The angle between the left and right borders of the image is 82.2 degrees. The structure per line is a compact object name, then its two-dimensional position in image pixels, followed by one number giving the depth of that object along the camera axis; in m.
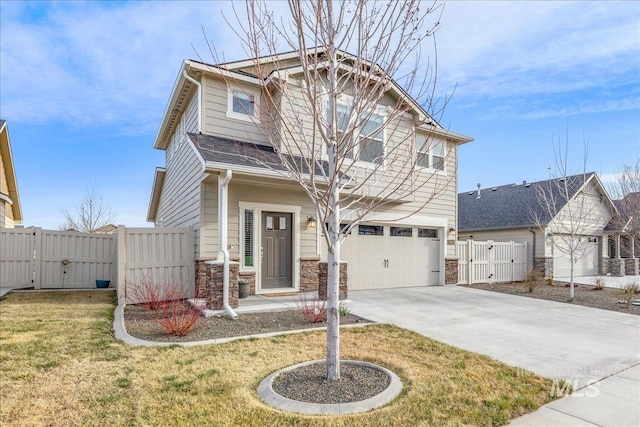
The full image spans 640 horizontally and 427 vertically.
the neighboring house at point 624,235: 15.84
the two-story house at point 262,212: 8.85
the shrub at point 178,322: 5.69
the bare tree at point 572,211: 16.91
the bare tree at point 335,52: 3.59
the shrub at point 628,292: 9.46
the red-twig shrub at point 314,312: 6.69
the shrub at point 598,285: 13.35
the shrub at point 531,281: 12.00
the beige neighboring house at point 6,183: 13.19
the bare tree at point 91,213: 24.73
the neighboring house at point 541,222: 16.88
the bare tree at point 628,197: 15.71
